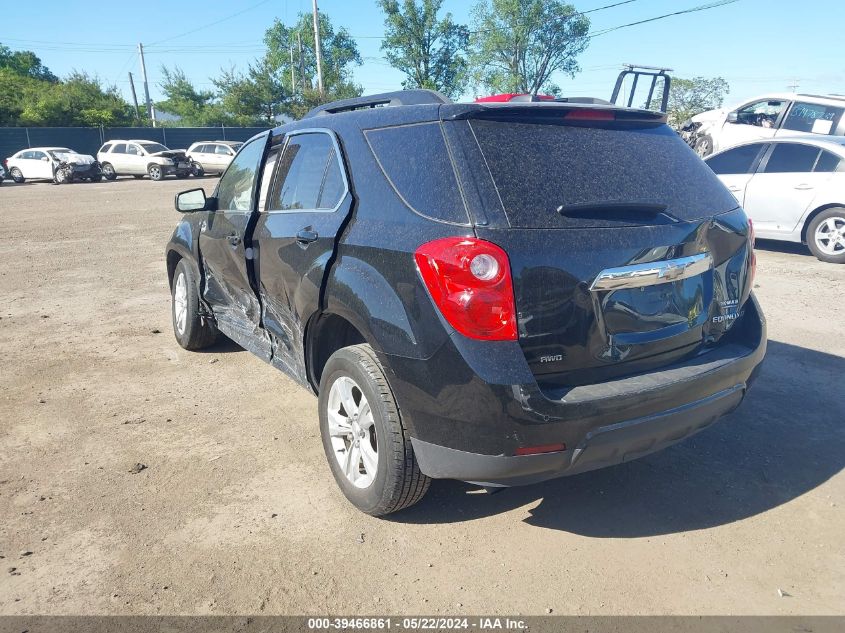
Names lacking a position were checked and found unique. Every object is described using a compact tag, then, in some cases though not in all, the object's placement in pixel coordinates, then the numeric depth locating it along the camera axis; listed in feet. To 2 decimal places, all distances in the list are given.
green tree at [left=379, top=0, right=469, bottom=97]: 212.84
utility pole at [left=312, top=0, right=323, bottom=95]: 129.49
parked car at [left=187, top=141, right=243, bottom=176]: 97.04
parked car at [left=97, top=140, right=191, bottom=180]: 93.61
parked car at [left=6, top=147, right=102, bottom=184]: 90.58
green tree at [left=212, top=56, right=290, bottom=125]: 179.83
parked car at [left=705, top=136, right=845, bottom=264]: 27.45
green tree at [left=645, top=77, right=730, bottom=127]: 236.63
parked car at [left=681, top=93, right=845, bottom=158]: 41.06
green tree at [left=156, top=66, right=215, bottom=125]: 194.08
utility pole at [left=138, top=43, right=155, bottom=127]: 184.85
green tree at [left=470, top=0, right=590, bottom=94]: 208.74
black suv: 7.79
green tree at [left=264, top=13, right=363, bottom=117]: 248.32
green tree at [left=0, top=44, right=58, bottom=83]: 245.86
